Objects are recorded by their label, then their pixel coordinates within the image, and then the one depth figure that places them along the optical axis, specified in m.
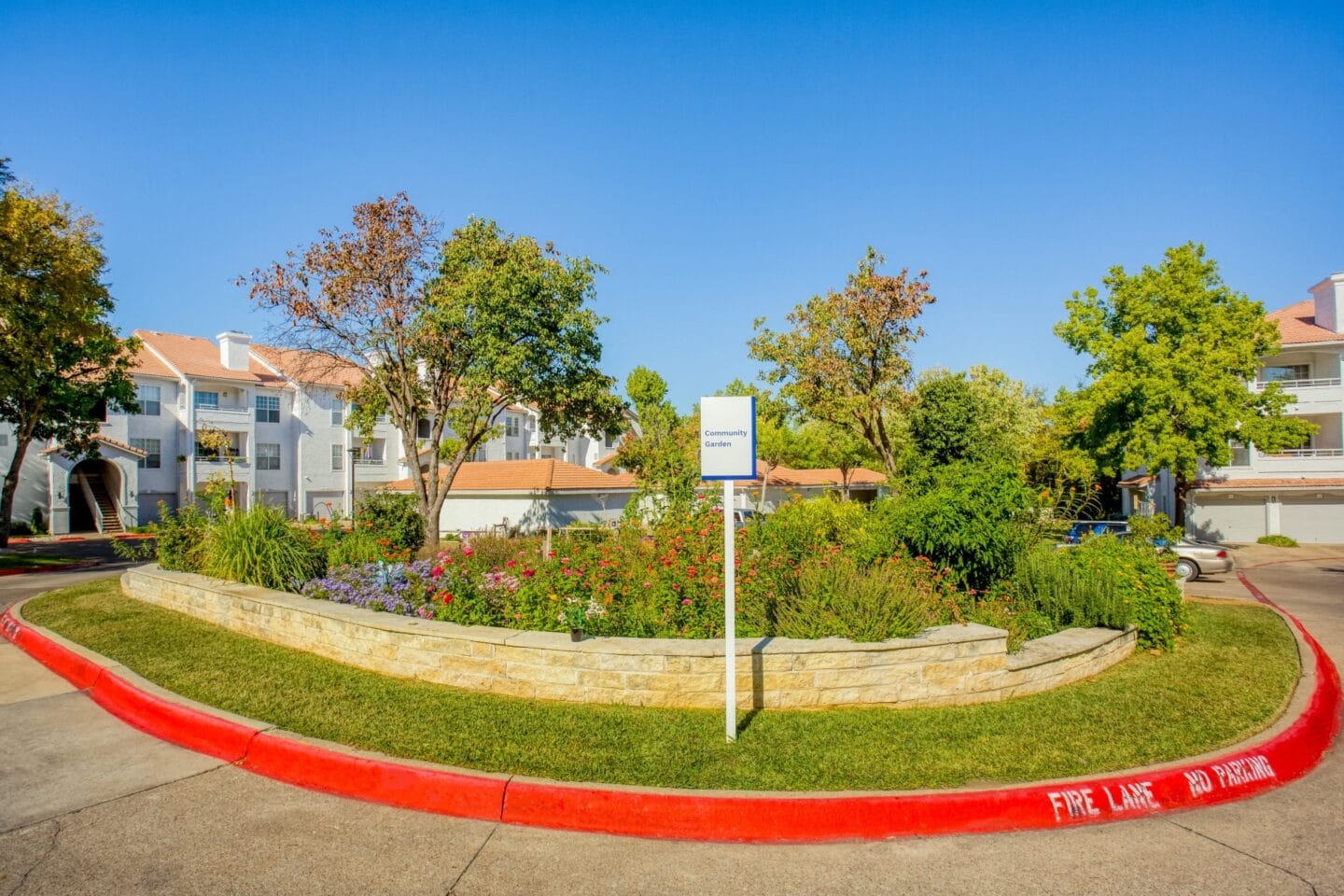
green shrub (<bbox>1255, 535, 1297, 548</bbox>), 32.78
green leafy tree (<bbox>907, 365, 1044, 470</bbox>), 22.34
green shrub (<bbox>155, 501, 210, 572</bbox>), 12.12
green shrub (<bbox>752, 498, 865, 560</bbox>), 9.77
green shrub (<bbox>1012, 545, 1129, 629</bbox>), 8.62
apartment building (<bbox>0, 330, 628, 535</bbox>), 39.47
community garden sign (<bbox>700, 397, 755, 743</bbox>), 5.52
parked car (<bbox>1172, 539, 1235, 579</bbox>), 19.50
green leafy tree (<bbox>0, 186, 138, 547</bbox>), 21.22
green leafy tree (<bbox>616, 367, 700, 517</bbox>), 19.17
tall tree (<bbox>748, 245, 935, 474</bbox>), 25.59
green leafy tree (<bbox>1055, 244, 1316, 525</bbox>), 30.02
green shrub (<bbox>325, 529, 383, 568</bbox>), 10.36
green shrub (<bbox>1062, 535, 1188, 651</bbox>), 8.90
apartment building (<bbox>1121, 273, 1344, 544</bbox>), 34.03
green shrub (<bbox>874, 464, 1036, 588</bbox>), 8.75
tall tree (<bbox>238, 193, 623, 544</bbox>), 21.11
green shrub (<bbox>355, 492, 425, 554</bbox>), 18.66
